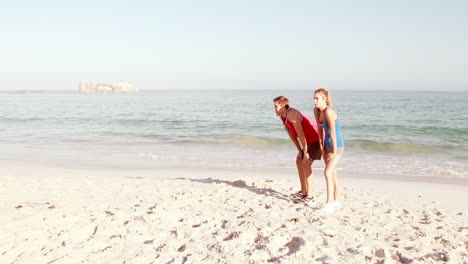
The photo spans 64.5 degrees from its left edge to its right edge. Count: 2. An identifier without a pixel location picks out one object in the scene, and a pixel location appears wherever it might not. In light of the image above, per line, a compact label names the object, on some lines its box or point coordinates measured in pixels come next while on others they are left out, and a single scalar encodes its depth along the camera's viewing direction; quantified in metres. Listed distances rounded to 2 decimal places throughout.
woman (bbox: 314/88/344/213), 4.81
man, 5.10
